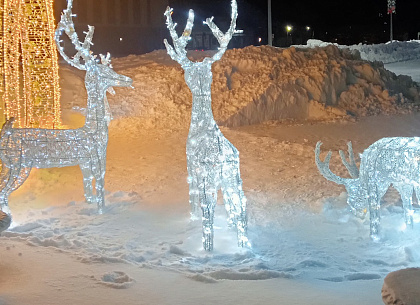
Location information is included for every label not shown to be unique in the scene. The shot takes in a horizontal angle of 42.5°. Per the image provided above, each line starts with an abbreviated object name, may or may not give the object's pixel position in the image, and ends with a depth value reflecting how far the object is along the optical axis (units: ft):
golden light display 27.25
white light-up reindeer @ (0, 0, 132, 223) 20.81
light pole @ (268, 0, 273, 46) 63.16
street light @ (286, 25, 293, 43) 98.85
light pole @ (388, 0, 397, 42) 97.43
